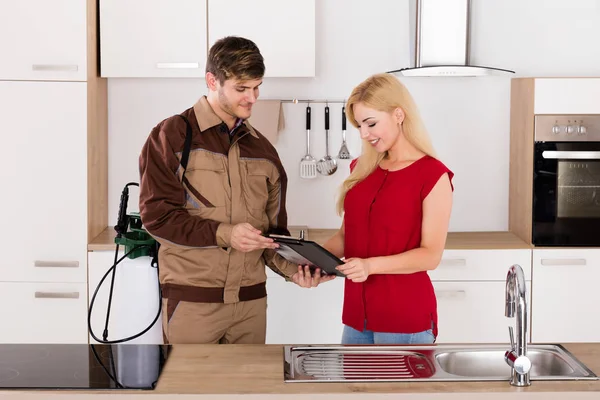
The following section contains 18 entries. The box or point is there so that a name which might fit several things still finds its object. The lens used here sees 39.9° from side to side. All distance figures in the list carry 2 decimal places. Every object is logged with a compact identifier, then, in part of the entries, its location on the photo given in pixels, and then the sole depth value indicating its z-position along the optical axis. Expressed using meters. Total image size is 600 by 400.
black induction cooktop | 1.94
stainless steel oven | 3.77
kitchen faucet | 1.92
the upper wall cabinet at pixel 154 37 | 3.81
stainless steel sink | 2.02
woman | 2.46
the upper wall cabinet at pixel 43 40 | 3.68
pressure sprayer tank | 3.01
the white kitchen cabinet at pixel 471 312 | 3.74
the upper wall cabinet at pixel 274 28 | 3.81
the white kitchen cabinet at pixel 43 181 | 3.73
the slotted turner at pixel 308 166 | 4.17
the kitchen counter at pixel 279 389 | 1.88
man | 2.51
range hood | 3.80
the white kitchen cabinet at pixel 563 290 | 3.79
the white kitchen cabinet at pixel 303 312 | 3.80
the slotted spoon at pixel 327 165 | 4.17
